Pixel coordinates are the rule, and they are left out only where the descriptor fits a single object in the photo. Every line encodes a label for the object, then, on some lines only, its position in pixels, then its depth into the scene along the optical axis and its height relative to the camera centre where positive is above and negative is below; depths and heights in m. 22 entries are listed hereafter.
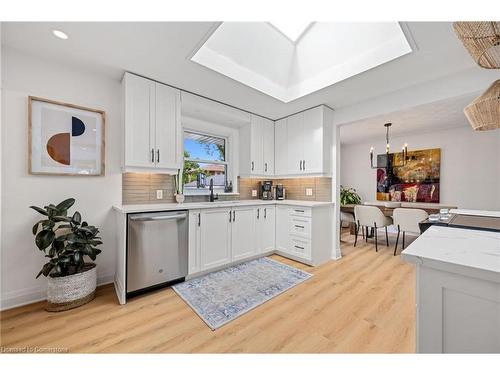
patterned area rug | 1.85 -1.14
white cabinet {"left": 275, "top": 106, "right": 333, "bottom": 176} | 3.17 +0.75
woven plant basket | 1.84 -0.98
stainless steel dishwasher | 2.04 -0.68
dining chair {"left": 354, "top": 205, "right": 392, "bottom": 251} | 3.71 -0.57
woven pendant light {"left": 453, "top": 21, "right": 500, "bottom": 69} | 0.88 +0.68
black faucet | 3.18 -0.11
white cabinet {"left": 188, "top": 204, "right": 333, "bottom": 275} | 2.54 -0.69
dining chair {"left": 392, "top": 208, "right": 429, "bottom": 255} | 3.31 -0.53
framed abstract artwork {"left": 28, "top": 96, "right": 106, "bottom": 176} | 2.03 +0.51
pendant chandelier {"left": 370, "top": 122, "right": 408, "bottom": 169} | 4.45 +0.58
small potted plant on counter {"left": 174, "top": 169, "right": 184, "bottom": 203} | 2.84 +0.04
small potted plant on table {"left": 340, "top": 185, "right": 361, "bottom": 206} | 4.93 -0.27
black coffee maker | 3.76 -0.06
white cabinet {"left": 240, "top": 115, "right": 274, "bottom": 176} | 3.51 +0.70
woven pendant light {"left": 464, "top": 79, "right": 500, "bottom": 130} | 1.18 +0.48
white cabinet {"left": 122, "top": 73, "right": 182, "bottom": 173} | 2.28 +0.72
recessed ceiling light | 1.71 +1.32
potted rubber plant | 1.84 -0.67
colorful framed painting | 4.62 +0.23
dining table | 3.62 -0.42
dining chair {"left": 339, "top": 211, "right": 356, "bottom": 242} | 4.32 -0.65
